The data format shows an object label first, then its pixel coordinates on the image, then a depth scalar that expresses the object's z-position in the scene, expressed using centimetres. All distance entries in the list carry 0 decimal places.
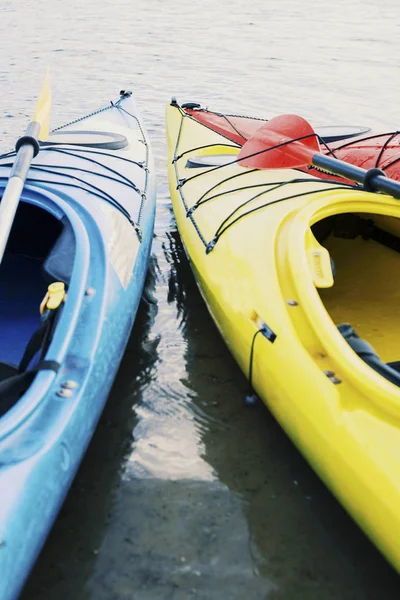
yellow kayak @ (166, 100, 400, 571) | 176
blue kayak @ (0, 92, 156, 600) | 164
